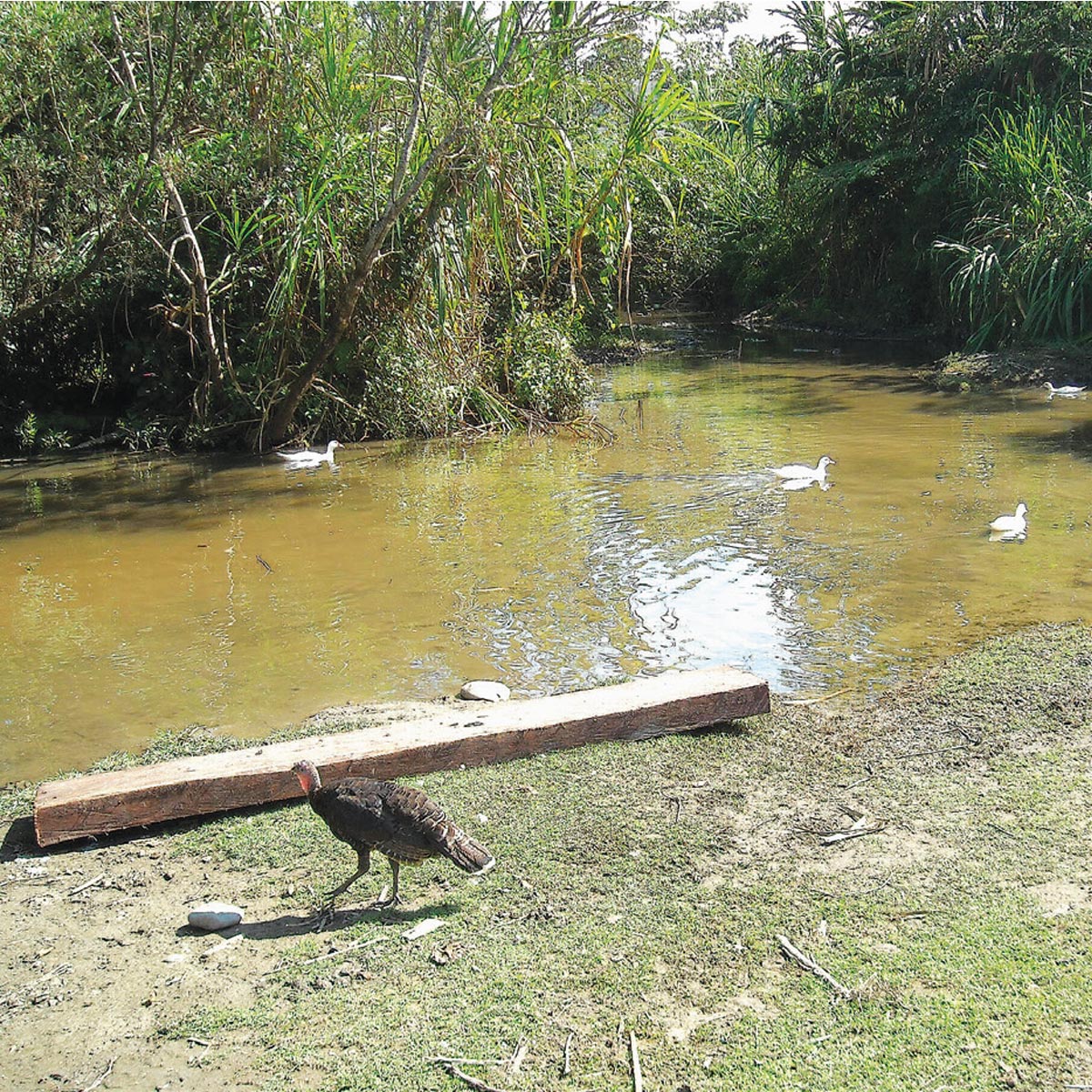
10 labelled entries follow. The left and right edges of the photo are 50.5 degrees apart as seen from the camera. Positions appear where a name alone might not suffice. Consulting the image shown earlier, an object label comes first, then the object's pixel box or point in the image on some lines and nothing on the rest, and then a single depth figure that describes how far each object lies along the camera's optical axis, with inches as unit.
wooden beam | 151.6
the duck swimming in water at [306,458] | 407.8
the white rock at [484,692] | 199.9
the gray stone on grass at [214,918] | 129.6
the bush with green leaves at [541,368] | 467.2
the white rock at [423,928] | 125.6
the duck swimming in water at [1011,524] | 291.9
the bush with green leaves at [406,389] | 441.4
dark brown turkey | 126.7
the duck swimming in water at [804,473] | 362.6
